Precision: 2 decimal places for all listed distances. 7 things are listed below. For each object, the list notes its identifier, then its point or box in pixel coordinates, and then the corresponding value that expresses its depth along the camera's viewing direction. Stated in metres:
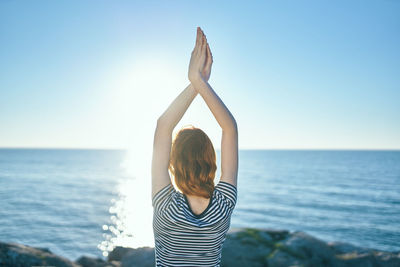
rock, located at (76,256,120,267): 11.74
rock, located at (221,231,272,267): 9.95
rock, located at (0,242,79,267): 8.55
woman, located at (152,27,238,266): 1.78
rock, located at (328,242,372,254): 11.03
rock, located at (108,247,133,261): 13.13
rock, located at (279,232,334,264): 10.38
